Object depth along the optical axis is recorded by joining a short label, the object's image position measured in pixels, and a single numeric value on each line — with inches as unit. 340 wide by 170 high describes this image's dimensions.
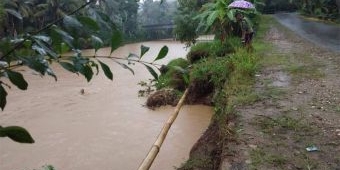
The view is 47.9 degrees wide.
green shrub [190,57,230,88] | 276.1
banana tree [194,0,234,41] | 331.0
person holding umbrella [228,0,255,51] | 278.5
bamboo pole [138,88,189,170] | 143.8
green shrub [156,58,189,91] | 370.6
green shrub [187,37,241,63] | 337.4
